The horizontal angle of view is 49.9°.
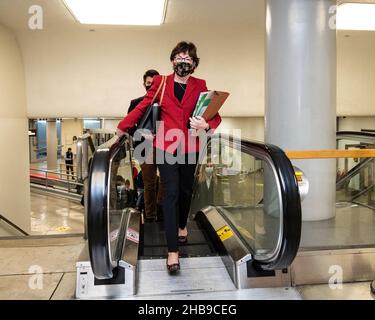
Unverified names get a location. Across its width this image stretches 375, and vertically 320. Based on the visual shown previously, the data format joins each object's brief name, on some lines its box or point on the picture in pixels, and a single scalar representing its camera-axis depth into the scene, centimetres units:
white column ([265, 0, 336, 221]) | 425
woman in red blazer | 284
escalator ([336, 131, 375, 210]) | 473
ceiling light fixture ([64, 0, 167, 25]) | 584
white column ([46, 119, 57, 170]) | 1786
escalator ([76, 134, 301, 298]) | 239
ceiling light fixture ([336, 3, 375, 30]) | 594
